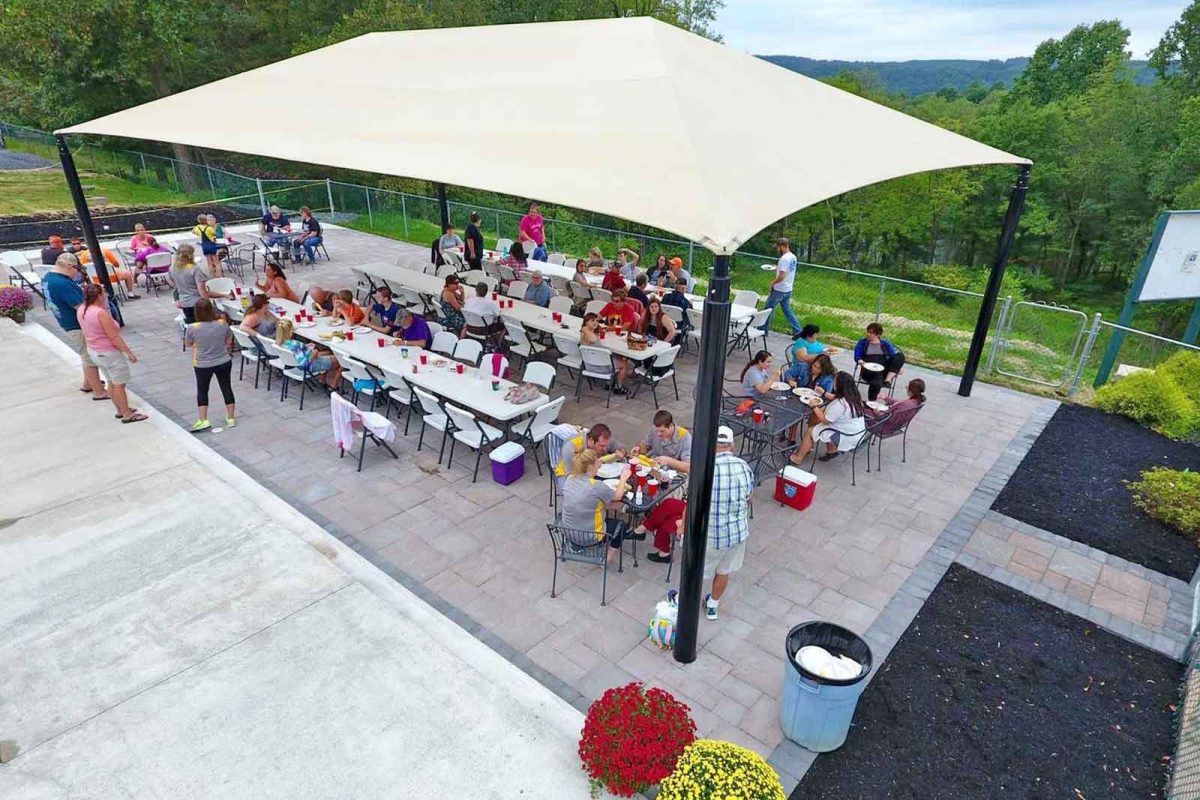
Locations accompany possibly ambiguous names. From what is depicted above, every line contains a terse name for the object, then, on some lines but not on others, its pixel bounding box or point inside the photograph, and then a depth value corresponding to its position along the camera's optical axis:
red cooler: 6.54
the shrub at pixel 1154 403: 8.30
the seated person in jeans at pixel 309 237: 14.86
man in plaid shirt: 4.61
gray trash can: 3.93
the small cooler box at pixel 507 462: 6.75
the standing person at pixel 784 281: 10.31
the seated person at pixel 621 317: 9.10
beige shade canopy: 4.53
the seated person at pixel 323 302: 9.54
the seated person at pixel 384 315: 9.35
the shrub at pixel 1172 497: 6.46
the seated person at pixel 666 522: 5.70
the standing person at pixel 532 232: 14.14
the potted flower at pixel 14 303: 11.15
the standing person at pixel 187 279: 9.73
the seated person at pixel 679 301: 10.04
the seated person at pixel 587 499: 5.09
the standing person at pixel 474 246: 12.80
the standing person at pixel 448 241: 13.37
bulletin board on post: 8.72
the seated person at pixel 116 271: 12.09
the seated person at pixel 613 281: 10.84
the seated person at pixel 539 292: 10.50
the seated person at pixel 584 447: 5.45
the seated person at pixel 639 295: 9.87
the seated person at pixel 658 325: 9.15
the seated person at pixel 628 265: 11.83
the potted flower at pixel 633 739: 3.62
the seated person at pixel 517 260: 12.27
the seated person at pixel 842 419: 6.67
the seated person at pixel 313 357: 8.38
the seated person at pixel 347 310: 9.02
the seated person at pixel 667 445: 5.75
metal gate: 9.61
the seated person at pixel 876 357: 8.03
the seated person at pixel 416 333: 8.66
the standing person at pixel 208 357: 7.32
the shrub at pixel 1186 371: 8.76
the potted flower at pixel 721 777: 3.32
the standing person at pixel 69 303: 8.38
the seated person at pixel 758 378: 7.26
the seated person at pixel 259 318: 8.53
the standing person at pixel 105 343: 7.17
